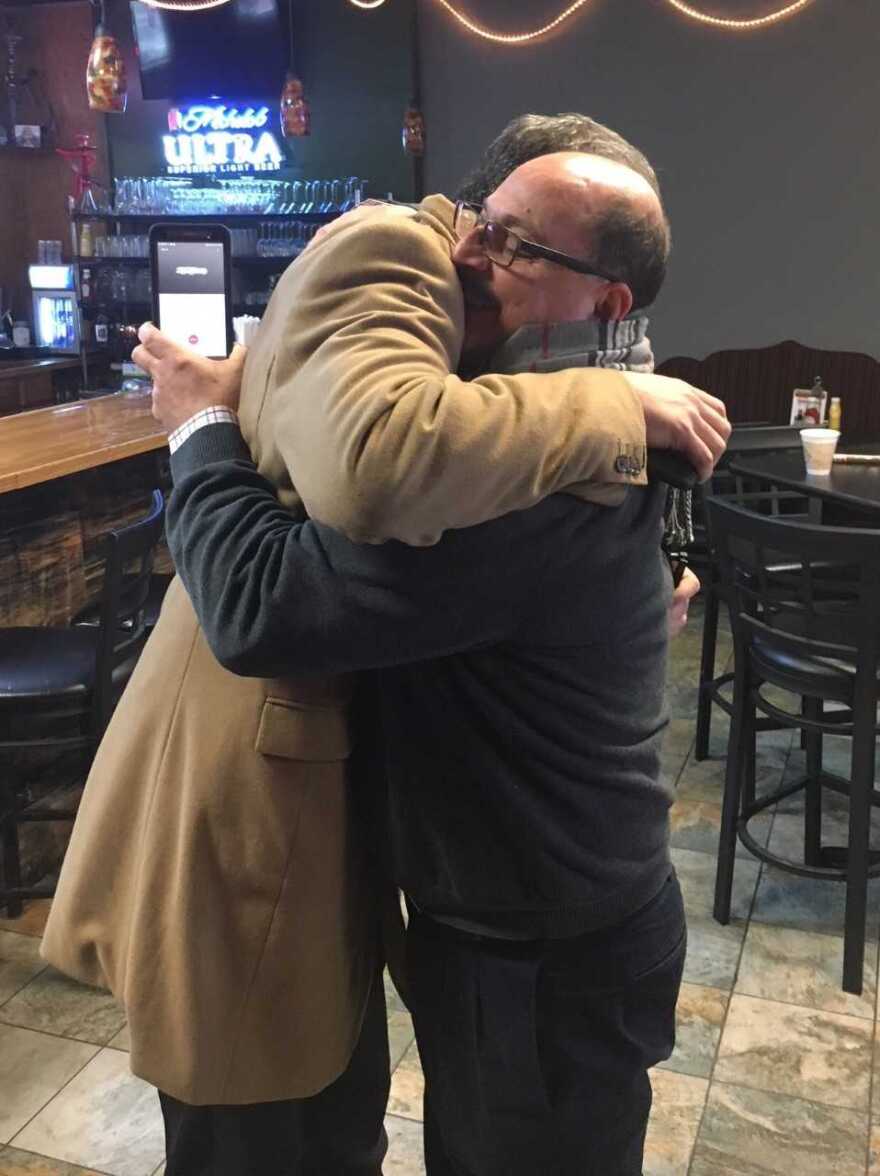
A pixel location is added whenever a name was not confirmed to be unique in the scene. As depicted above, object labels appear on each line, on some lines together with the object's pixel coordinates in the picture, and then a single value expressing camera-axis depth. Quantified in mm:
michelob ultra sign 6461
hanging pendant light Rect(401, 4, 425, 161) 5781
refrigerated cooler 6996
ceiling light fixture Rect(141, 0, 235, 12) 4670
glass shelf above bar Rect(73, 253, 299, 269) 6148
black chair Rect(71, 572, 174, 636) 2857
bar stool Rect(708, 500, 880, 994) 2279
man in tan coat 861
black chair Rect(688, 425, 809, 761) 3260
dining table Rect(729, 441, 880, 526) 2834
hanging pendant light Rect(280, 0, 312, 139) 5770
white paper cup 3104
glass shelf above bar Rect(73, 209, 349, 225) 6191
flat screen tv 6145
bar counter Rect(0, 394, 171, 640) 2799
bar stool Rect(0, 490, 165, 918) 2320
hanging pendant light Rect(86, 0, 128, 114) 4531
